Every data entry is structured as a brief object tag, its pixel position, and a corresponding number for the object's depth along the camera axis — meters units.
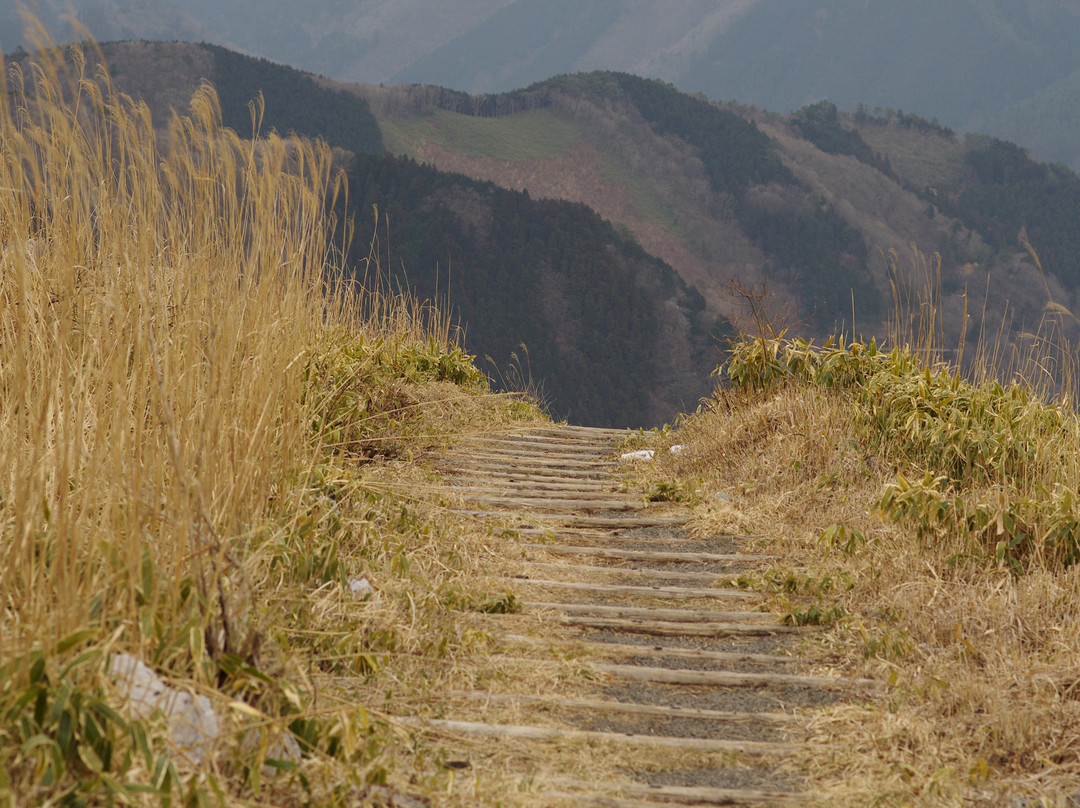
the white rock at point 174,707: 13.92
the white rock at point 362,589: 15.47
